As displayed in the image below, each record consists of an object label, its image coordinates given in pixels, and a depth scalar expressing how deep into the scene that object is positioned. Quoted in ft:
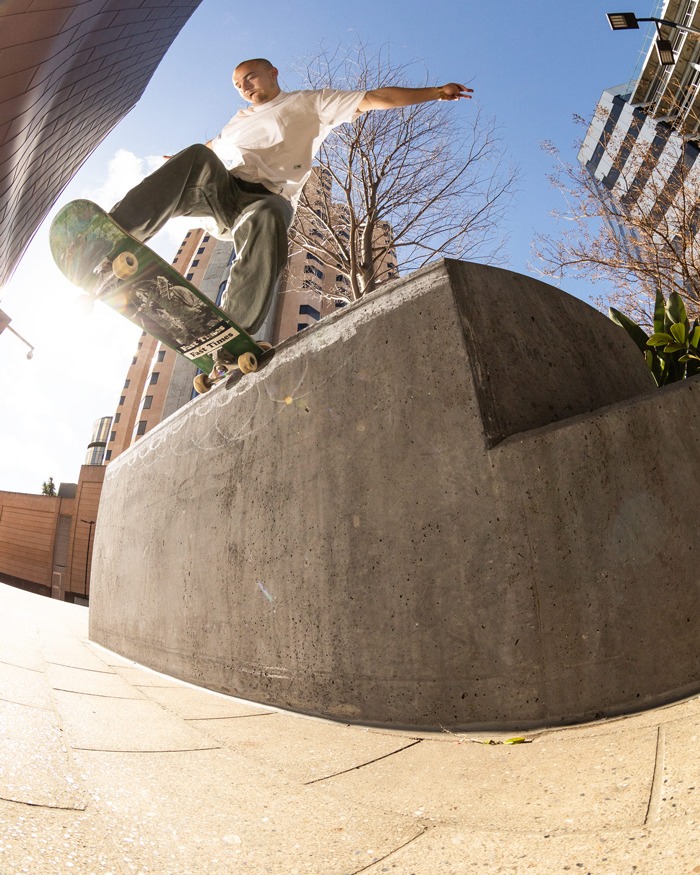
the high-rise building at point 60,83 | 12.34
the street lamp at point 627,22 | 26.89
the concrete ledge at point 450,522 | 4.67
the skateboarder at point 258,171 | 9.70
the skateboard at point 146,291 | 8.36
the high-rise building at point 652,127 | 26.27
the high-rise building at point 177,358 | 111.14
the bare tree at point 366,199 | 29.63
